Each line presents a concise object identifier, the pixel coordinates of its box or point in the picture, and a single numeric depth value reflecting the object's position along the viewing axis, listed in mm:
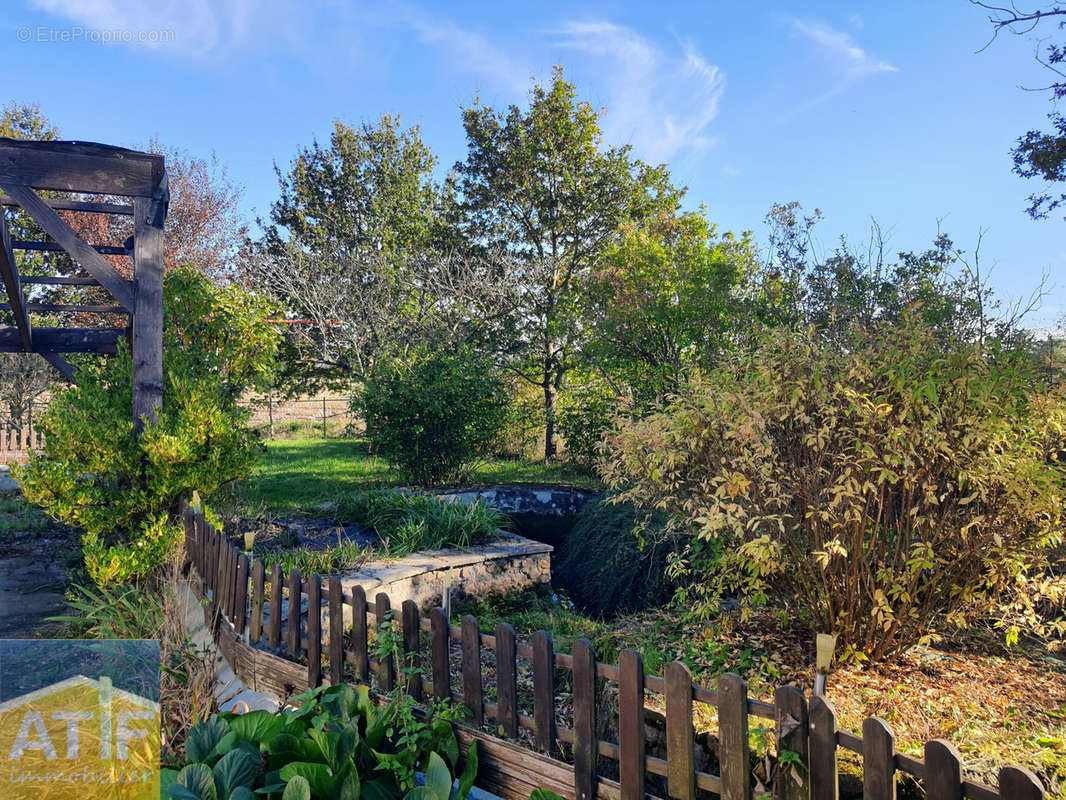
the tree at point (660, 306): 10578
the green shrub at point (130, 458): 5602
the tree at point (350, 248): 14039
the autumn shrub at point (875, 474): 3086
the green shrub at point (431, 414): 9711
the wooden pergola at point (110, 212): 5785
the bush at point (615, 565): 5668
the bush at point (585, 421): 11789
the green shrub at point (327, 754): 2209
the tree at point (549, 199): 15828
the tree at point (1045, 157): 9859
